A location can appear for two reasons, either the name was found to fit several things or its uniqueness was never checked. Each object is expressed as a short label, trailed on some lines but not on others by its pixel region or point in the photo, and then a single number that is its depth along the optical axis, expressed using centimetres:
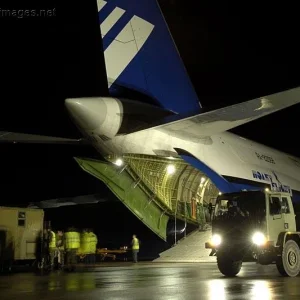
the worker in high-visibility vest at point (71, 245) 1564
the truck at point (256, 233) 1033
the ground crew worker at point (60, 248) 1490
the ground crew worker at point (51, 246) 1464
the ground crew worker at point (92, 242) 1783
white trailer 1408
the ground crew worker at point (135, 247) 1847
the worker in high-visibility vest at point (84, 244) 1769
